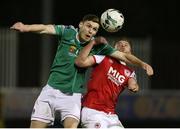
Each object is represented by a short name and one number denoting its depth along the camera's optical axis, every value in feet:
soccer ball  65.66
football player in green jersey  64.89
